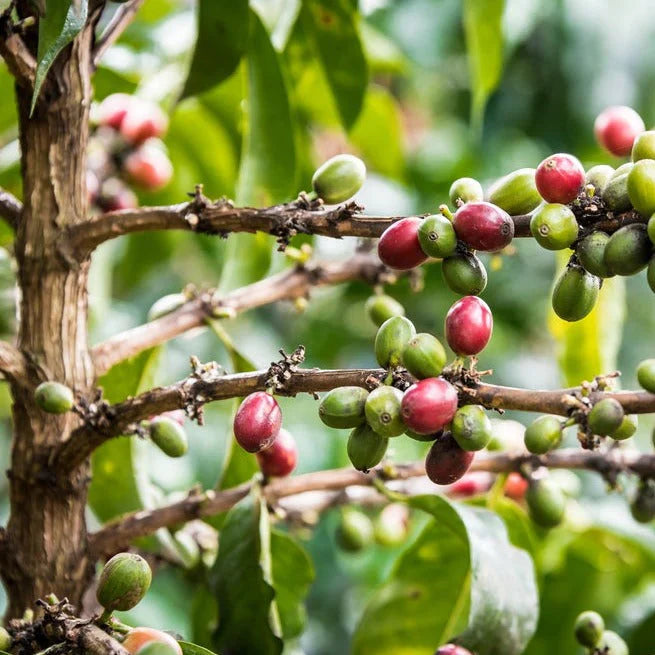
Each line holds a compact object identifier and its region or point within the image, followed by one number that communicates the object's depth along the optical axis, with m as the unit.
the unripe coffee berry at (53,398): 0.91
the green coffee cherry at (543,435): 0.88
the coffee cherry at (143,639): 0.85
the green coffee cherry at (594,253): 0.85
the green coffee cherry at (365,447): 0.87
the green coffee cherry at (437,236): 0.86
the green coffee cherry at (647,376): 0.87
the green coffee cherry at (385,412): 0.85
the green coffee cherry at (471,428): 0.85
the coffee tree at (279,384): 0.86
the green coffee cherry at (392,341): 0.87
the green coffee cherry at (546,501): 0.98
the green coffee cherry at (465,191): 0.88
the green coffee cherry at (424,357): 0.85
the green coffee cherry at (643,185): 0.84
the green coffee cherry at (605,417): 0.85
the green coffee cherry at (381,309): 1.01
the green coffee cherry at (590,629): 0.92
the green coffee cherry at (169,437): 0.92
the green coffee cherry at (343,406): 0.86
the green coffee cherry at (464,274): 0.86
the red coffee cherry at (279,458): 0.96
